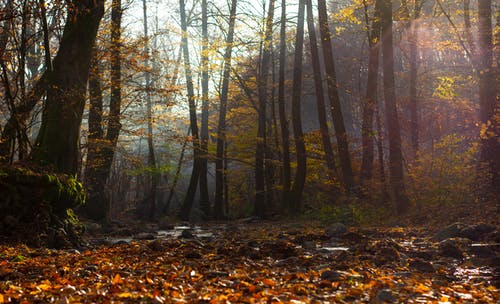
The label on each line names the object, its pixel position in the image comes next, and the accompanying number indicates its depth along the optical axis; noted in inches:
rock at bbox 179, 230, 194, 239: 435.6
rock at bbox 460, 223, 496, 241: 319.0
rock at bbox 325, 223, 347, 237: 391.6
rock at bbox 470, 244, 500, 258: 269.1
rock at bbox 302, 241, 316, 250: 319.3
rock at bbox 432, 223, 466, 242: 326.7
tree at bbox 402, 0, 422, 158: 665.0
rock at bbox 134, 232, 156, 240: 437.7
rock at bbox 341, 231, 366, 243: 343.9
